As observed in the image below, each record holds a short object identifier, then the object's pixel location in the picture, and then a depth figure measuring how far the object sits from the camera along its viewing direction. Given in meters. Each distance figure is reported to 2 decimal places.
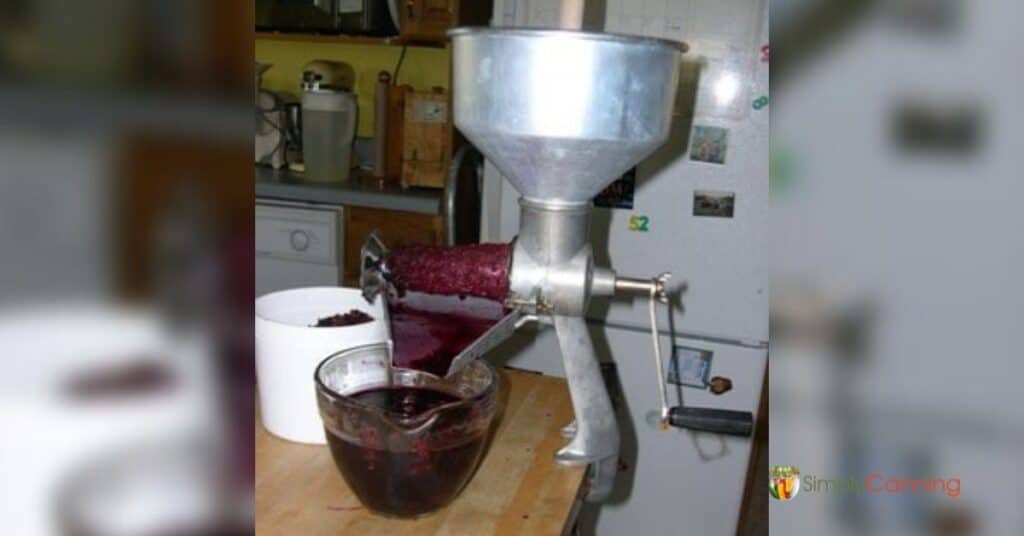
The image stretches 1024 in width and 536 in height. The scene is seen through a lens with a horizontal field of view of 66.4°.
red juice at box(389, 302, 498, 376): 0.83
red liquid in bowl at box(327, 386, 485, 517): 0.74
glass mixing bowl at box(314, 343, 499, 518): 0.74
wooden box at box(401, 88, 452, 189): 2.08
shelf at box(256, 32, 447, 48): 2.17
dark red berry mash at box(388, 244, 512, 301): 0.82
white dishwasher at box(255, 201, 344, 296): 2.03
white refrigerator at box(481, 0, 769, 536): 1.53
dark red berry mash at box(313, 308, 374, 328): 0.92
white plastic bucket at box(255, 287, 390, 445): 0.86
